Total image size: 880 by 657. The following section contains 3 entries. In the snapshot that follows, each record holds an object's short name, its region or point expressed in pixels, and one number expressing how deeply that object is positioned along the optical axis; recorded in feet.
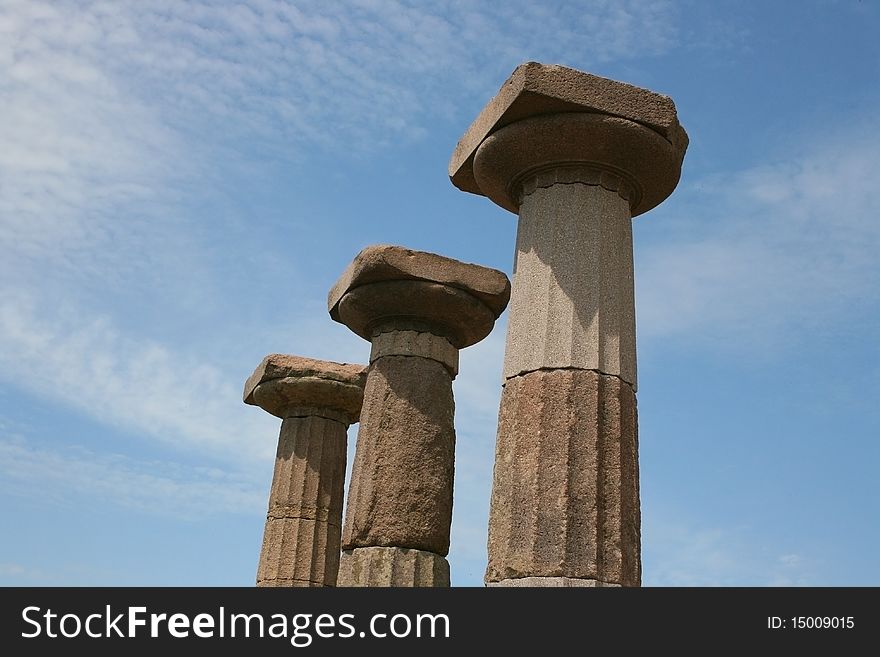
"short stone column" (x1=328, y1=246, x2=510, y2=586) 37.09
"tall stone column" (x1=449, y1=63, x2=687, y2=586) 26.35
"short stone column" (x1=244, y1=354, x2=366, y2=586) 49.98
